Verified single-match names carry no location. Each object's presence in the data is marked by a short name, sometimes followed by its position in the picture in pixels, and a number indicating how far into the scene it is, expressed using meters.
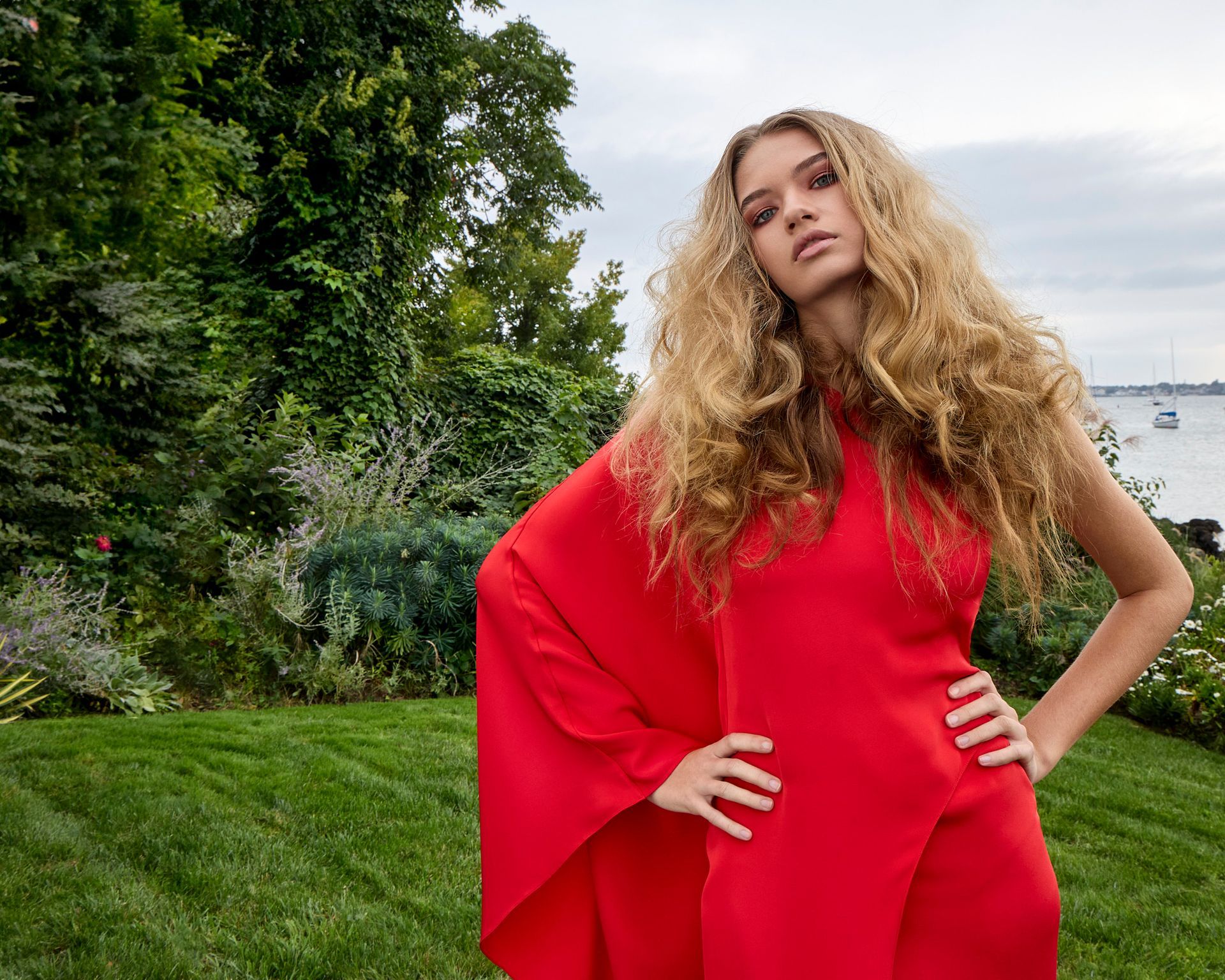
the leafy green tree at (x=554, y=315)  24.52
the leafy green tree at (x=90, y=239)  5.90
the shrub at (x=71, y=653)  5.61
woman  1.34
